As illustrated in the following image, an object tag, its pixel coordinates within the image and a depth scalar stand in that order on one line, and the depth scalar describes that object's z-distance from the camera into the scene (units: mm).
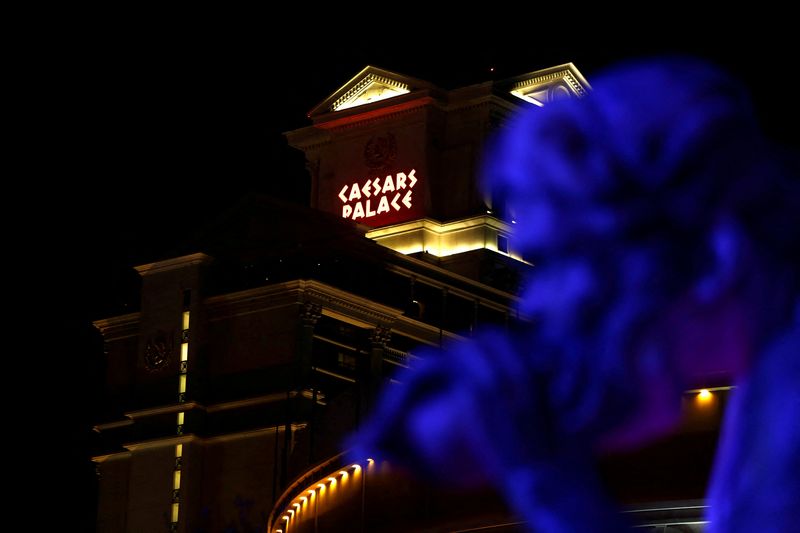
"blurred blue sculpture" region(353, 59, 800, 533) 6883
